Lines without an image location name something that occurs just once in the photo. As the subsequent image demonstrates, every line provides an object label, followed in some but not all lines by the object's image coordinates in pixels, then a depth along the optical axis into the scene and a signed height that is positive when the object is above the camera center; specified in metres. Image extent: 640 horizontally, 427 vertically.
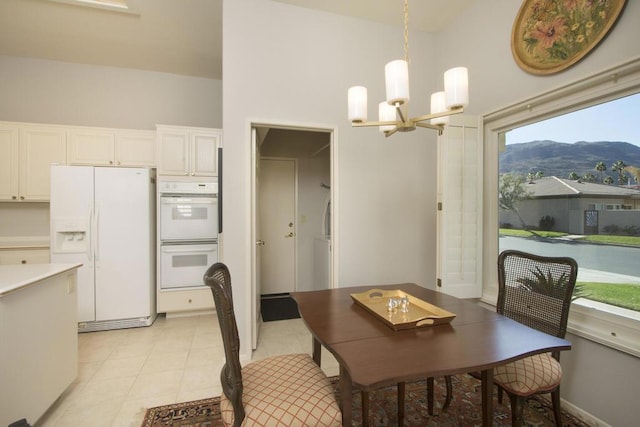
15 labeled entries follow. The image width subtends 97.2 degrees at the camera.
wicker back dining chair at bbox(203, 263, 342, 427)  1.06 -0.78
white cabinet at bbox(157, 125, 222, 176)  3.35 +0.75
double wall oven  3.31 -0.23
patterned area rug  1.73 -1.29
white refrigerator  2.98 -0.29
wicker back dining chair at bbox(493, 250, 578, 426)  1.42 -0.55
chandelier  1.33 +0.57
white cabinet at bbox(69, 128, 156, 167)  3.37 +0.79
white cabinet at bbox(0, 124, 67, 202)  3.21 +0.62
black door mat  3.54 -1.32
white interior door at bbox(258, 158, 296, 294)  4.48 -0.18
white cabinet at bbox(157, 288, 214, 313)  3.33 -1.06
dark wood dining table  0.98 -0.54
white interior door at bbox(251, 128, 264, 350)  2.54 -0.20
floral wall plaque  1.66 +1.18
